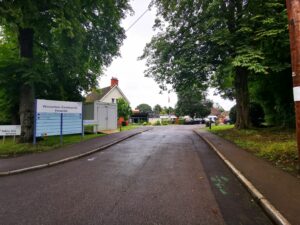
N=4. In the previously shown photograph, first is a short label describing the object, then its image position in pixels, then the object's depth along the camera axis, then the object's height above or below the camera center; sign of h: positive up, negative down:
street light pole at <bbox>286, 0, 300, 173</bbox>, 6.12 +1.89
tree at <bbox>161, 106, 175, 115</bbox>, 91.21 +4.43
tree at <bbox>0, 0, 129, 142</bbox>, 11.41 +4.67
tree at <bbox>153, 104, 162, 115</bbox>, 122.72 +7.20
